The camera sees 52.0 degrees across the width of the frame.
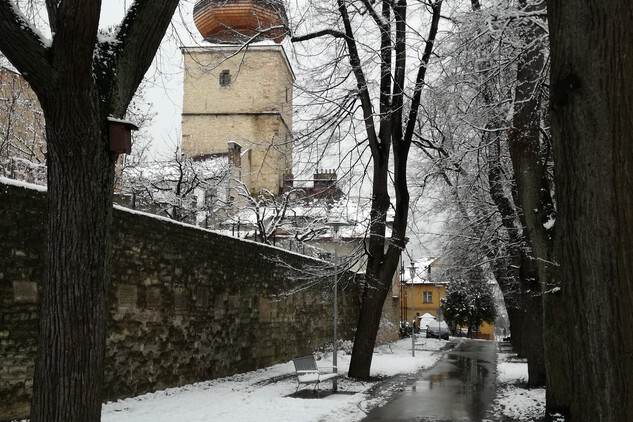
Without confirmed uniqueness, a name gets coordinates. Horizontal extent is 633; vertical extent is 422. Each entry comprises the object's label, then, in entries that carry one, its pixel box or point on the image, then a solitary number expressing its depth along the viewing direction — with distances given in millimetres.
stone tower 48750
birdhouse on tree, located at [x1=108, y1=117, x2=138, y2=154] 5157
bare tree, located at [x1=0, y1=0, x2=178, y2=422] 4719
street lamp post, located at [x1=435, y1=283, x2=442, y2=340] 45278
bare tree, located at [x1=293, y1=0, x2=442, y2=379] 13820
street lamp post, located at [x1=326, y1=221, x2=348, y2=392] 13305
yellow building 84438
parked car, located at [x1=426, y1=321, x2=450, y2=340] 46778
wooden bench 12062
